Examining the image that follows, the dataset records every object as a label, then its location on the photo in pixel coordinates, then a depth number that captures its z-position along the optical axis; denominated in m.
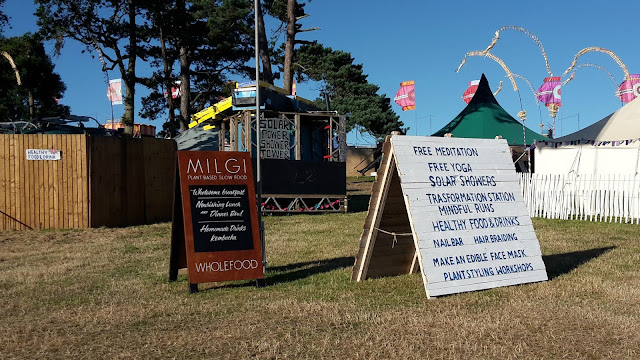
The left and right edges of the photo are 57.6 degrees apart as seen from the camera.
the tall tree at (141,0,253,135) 26.09
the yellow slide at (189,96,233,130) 18.41
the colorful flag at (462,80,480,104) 49.47
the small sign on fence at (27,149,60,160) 13.13
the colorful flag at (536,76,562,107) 34.31
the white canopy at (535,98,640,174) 15.91
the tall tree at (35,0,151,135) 21.78
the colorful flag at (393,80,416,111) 45.03
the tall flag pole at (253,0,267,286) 7.33
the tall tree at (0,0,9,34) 21.87
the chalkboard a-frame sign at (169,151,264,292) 6.61
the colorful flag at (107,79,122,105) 32.61
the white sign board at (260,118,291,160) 16.64
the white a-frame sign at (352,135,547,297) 6.15
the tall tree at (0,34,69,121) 26.52
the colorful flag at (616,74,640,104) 32.19
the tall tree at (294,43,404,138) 39.75
